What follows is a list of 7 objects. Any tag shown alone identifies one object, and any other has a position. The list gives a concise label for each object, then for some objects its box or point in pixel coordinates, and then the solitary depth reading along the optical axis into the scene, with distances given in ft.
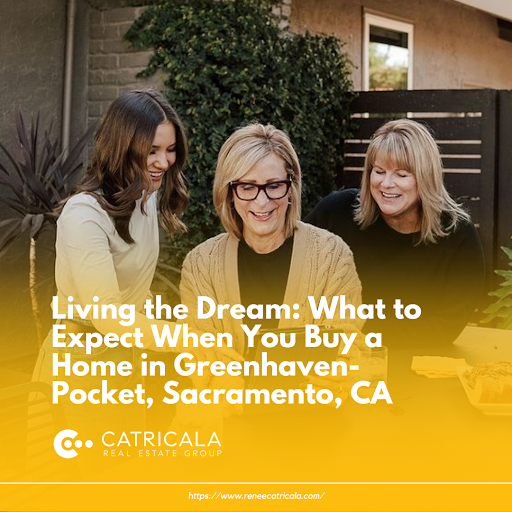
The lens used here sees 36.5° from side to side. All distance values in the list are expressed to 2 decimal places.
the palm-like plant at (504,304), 12.25
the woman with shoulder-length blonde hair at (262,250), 6.12
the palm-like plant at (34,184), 10.82
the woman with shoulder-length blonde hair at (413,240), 7.35
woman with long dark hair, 5.47
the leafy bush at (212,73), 12.54
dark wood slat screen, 14.71
